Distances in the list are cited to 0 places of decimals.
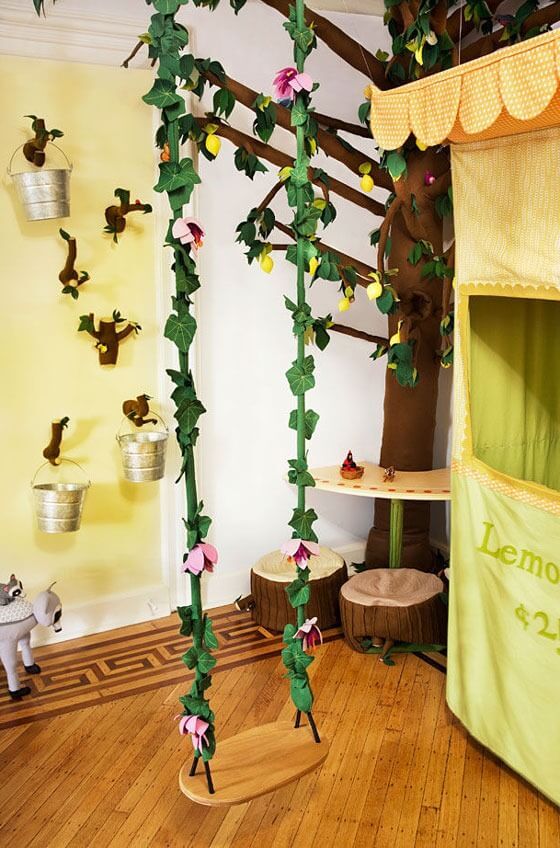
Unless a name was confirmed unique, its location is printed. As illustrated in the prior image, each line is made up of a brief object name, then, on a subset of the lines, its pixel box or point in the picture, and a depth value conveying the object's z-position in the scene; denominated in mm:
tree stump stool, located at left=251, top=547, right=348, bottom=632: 3879
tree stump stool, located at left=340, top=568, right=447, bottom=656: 3621
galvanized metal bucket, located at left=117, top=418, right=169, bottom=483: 3678
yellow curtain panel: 2463
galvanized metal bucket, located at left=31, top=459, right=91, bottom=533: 3496
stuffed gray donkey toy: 3359
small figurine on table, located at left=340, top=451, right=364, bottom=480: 3869
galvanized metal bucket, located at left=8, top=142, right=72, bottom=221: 3363
